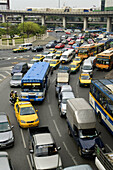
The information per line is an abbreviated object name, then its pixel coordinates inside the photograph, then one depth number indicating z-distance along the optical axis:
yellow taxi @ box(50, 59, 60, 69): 42.03
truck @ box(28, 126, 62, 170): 12.97
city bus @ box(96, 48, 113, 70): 40.16
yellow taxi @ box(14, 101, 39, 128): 19.00
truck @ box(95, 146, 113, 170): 11.83
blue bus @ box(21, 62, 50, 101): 24.05
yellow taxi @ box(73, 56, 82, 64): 44.78
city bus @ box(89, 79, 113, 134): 18.02
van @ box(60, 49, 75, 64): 45.69
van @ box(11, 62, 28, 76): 36.07
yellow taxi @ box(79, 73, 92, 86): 31.28
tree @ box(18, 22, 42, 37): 92.88
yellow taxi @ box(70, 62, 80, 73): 38.88
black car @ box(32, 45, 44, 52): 62.28
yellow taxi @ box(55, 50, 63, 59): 50.46
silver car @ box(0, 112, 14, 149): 16.06
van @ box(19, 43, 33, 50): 66.60
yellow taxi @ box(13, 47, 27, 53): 61.69
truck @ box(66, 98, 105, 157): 15.00
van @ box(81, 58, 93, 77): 36.53
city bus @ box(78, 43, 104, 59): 49.34
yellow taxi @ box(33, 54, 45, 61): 46.22
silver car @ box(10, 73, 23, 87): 31.22
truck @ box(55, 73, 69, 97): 28.80
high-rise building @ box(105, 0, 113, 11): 161.38
